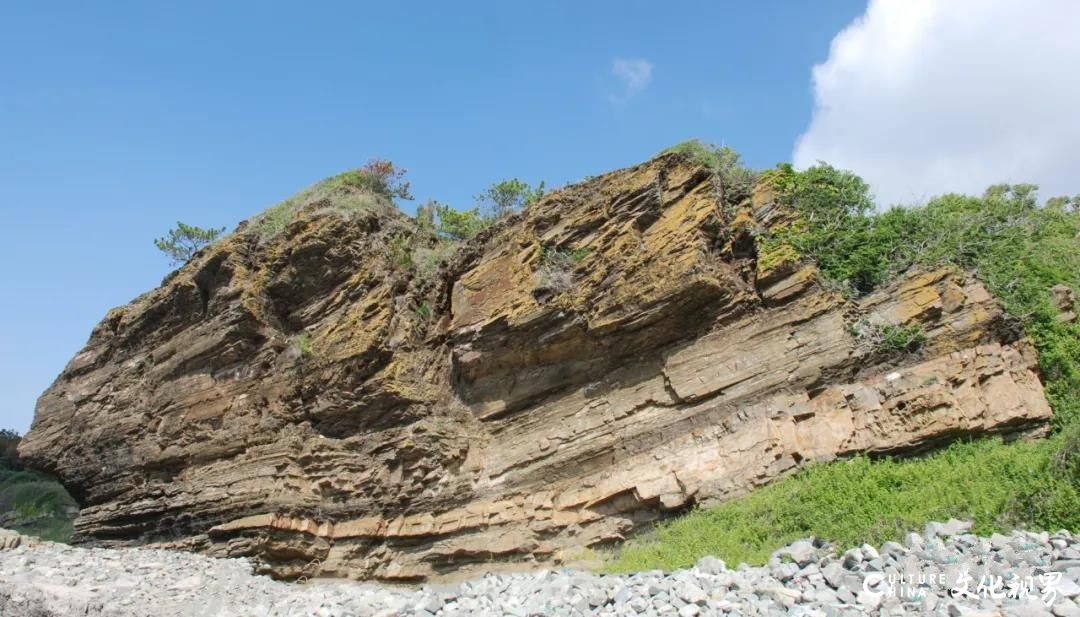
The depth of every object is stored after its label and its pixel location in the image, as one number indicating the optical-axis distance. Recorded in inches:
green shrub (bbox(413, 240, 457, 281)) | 675.4
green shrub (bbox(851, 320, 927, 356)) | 443.5
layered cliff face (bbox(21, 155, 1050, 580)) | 444.1
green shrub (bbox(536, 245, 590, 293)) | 563.8
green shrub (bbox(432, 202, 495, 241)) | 822.5
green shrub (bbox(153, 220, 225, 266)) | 888.3
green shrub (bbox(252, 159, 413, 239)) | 710.5
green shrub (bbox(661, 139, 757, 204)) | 563.8
